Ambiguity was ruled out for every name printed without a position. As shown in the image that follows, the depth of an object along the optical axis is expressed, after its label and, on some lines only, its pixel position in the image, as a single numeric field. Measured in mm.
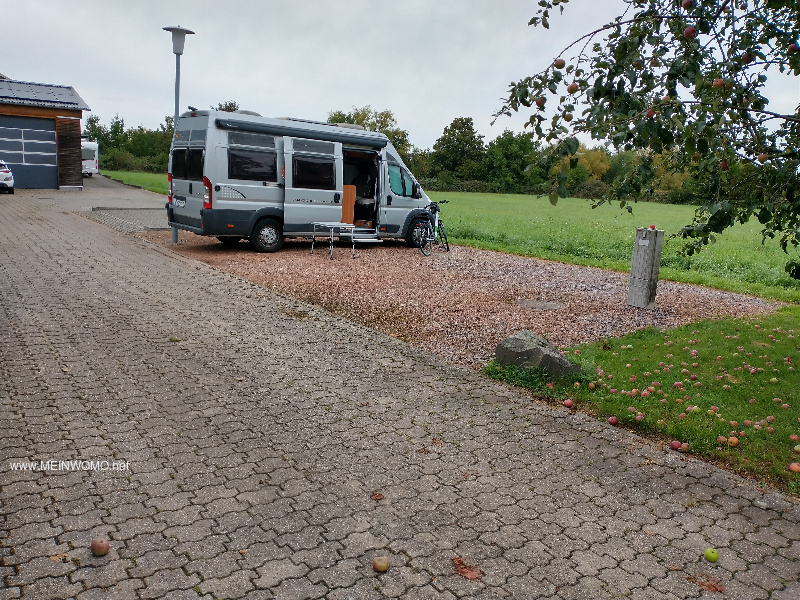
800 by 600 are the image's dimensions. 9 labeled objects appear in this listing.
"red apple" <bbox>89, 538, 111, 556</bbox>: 3494
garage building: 33188
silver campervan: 14102
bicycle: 16766
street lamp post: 16234
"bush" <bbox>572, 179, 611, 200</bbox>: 50431
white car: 30359
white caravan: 49456
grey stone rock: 6742
